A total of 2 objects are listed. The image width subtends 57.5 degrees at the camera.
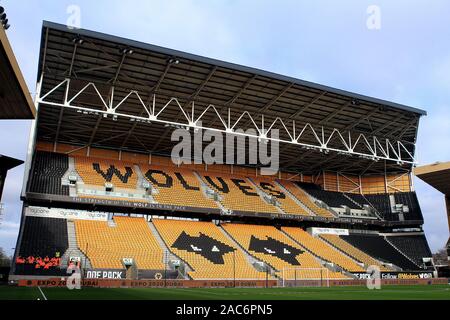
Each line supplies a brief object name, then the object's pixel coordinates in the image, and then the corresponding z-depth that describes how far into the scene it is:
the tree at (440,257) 72.97
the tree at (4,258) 67.70
